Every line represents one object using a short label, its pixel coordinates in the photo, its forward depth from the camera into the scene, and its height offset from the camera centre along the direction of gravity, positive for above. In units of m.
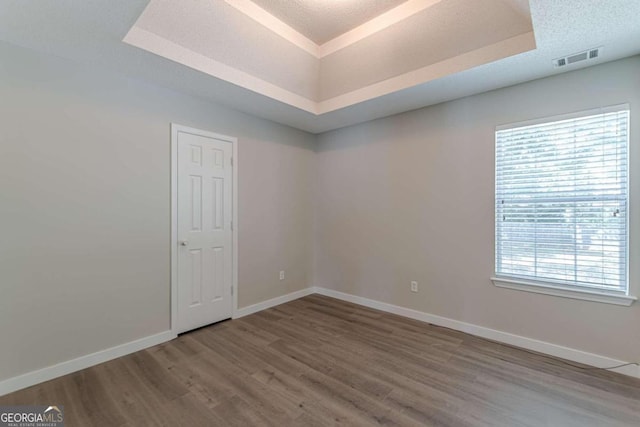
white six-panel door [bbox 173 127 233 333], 2.97 -0.21
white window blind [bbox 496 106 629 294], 2.25 +0.13
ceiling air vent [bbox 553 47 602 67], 2.13 +1.27
